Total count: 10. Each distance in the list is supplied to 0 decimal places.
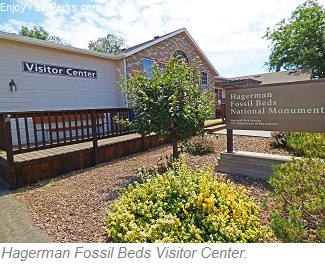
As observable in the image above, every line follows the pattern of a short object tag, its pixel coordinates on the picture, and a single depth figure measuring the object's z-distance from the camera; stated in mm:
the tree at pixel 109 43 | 37134
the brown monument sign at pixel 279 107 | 3561
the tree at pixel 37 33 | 32219
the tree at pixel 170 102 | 4195
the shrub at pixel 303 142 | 4492
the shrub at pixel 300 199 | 1685
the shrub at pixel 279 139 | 5762
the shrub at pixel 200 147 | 5797
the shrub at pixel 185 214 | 2213
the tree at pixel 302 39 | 23594
